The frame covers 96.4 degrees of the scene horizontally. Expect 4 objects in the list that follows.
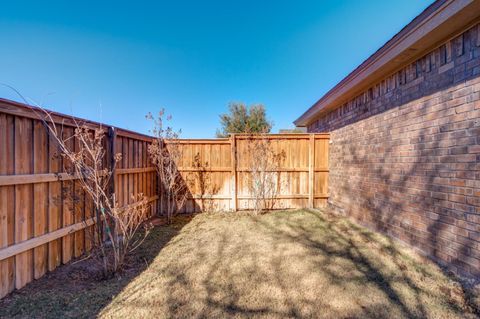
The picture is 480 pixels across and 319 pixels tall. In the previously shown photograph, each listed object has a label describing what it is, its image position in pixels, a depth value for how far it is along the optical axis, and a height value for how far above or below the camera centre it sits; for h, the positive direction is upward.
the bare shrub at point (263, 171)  5.49 -0.37
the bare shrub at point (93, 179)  2.52 -0.32
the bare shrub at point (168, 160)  4.83 -0.07
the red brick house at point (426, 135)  2.22 +0.30
